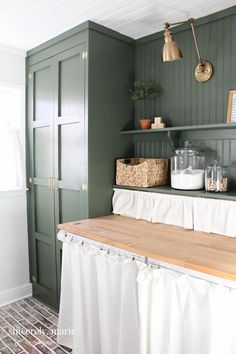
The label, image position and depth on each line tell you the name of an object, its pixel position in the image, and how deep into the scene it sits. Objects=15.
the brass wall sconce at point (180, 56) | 1.92
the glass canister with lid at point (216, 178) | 1.99
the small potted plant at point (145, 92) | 2.42
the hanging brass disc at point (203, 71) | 2.15
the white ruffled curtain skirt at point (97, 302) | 1.71
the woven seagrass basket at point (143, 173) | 2.29
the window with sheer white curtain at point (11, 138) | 2.90
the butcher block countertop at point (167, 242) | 1.38
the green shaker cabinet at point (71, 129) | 2.32
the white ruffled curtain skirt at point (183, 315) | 1.29
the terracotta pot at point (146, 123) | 2.44
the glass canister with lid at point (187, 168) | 2.11
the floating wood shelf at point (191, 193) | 1.86
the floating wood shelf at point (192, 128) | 1.91
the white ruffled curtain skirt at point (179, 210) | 1.86
